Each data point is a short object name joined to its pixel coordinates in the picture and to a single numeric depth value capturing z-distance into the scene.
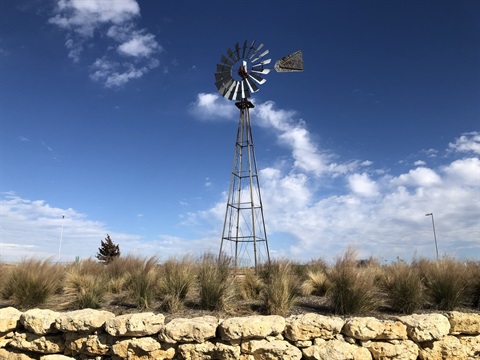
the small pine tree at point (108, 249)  22.03
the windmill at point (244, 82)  11.88
